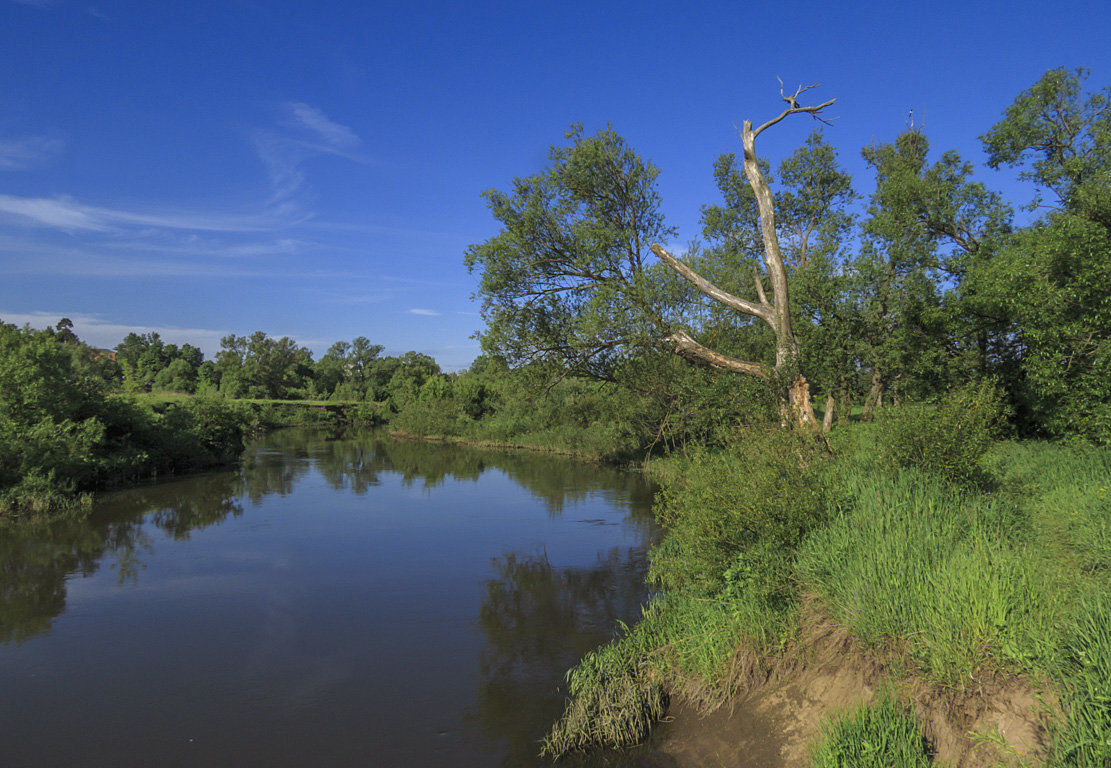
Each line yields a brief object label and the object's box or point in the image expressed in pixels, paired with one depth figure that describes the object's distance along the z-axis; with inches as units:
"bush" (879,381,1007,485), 310.5
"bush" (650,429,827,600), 305.3
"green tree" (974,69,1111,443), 489.4
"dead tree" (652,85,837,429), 463.5
